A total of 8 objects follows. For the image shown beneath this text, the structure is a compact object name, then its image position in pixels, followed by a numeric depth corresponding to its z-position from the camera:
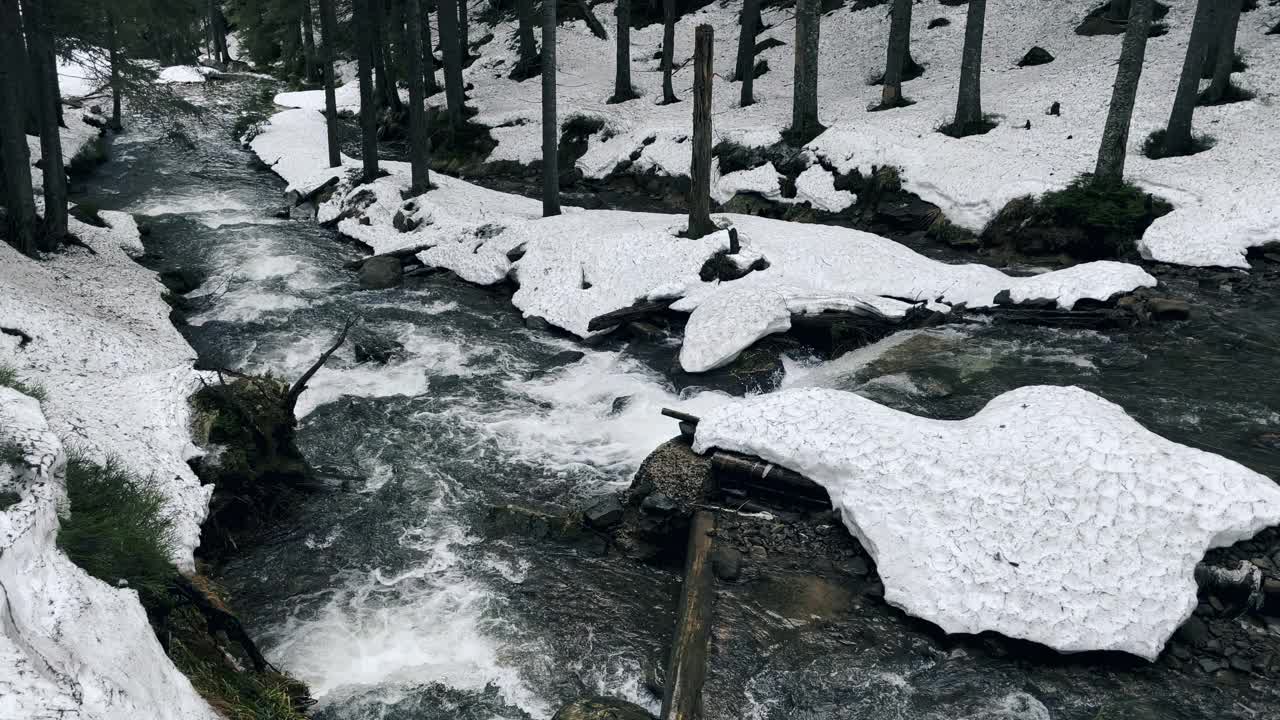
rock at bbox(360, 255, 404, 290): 17.28
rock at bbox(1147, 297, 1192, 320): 12.73
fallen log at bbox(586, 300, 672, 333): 14.27
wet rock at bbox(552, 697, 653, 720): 5.76
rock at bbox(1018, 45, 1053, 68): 24.83
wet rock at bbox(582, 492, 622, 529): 8.50
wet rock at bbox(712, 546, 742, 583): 7.45
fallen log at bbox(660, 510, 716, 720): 5.91
